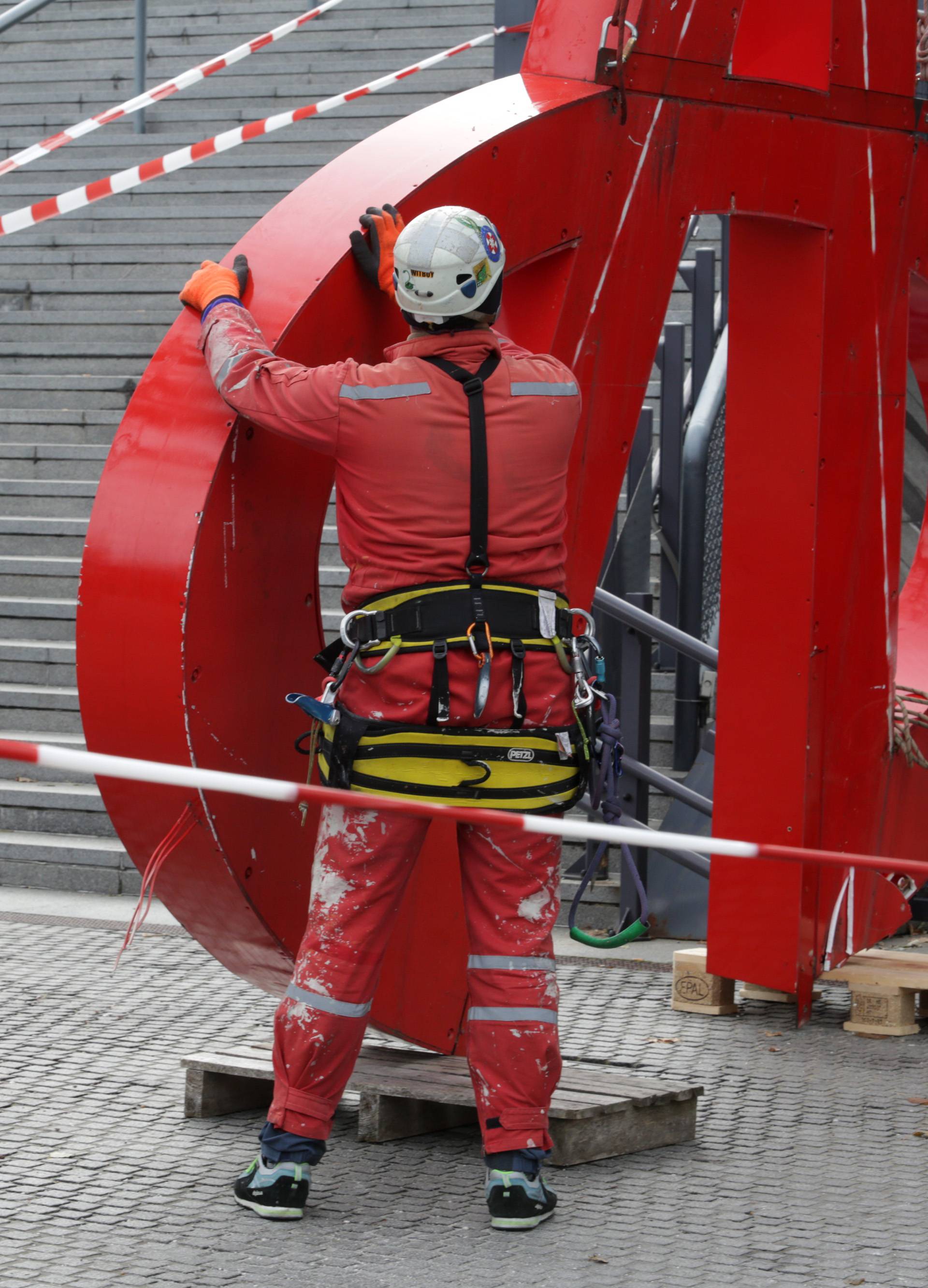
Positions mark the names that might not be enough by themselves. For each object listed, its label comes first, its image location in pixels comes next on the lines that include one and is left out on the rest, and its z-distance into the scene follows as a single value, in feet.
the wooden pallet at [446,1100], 28.19
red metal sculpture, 25.84
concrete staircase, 52.78
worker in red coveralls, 24.73
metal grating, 49.40
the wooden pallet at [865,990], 36.79
